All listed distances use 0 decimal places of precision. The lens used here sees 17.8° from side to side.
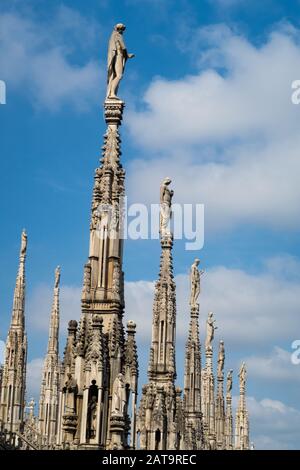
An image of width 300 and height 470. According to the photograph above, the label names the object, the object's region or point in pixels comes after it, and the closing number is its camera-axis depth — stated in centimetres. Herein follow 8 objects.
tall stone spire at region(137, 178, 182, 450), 2811
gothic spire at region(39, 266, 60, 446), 5112
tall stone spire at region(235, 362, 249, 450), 7074
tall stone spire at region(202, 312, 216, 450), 4844
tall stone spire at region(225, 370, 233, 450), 5933
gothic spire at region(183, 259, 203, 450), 3772
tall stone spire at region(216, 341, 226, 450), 5166
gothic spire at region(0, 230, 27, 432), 4522
